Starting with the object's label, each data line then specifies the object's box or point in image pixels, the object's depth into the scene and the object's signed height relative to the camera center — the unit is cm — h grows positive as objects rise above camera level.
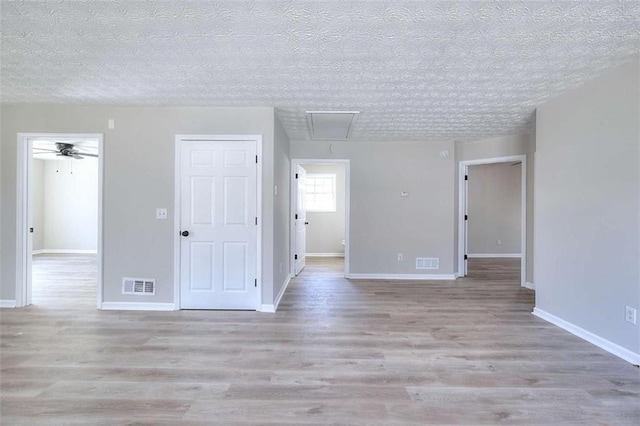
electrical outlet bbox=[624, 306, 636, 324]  245 -77
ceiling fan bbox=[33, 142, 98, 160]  614 +121
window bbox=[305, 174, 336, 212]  771 +47
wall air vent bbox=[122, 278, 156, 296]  360 -83
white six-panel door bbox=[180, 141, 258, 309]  359 -17
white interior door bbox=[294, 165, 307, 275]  542 -12
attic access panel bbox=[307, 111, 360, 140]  377 +117
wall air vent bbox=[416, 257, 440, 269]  529 -82
